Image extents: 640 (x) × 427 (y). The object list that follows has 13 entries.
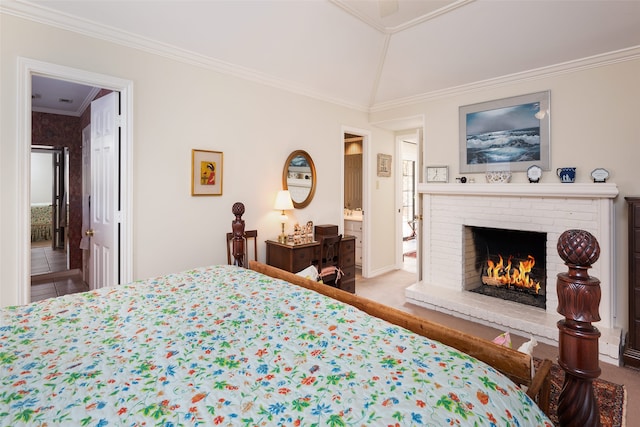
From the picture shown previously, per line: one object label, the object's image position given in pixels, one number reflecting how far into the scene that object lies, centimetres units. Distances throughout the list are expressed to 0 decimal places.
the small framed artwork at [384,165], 540
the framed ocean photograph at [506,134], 349
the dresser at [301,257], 362
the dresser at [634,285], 265
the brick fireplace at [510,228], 300
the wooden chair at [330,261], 392
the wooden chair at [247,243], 347
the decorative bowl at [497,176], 367
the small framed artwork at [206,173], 321
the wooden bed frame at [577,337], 98
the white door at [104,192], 293
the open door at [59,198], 602
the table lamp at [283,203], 377
